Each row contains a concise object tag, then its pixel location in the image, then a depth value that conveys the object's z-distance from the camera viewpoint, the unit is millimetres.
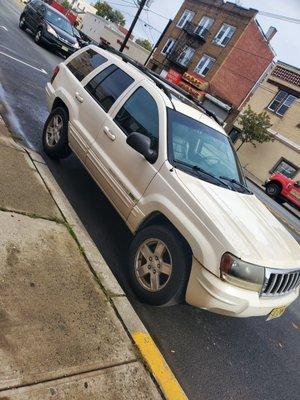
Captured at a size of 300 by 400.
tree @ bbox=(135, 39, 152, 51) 93362
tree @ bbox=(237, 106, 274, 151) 25866
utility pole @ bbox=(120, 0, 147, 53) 28173
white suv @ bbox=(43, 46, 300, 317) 3268
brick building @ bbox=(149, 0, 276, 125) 34312
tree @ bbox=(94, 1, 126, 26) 95250
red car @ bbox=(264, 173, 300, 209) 18172
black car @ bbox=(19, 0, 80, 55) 17516
